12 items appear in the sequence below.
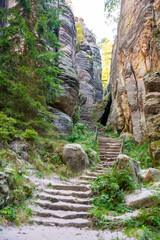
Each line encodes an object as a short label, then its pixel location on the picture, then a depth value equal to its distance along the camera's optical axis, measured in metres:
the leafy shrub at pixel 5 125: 5.57
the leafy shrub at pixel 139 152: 9.30
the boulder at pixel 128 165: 5.97
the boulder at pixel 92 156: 9.45
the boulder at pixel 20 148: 6.48
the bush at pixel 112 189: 5.09
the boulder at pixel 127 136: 14.03
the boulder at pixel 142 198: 4.50
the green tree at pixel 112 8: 22.92
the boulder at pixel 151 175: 6.19
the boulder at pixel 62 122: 12.59
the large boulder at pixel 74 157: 8.09
